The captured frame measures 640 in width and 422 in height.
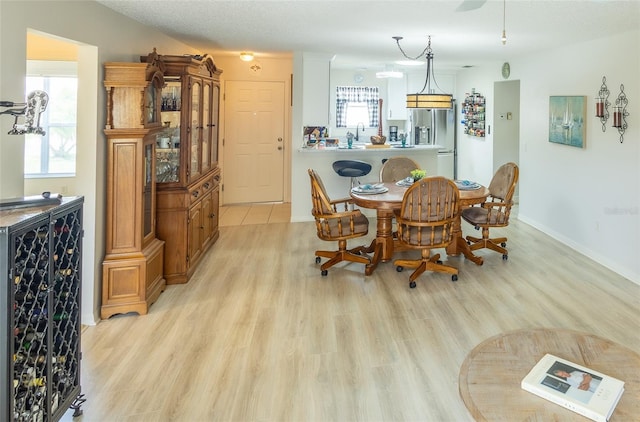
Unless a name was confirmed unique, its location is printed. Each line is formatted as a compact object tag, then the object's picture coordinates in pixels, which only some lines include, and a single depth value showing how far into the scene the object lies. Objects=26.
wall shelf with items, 7.83
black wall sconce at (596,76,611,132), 4.66
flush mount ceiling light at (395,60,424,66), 5.46
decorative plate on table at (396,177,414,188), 4.94
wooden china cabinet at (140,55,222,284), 3.98
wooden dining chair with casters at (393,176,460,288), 3.90
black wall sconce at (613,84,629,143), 4.40
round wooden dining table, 4.22
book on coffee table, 1.41
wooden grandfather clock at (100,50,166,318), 3.22
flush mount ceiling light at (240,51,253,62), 6.35
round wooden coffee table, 1.42
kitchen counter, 6.42
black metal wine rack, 1.69
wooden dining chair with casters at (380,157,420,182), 5.55
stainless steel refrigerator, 8.80
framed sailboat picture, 5.05
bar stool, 6.25
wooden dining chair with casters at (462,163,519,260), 4.70
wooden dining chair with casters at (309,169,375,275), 4.14
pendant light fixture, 4.51
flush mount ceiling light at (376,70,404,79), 6.88
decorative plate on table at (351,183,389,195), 4.51
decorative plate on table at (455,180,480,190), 4.72
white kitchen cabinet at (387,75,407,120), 8.85
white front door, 7.55
